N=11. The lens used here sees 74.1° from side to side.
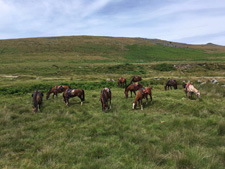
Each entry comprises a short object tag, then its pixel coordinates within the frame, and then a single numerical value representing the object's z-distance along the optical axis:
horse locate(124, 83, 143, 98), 14.25
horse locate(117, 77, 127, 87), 20.11
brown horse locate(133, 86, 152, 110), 11.21
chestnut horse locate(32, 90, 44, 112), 11.02
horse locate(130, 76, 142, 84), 21.73
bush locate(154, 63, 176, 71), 36.76
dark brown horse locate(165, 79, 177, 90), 17.98
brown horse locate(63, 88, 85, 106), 12.78
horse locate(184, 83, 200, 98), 12.44
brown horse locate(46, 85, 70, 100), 14.99
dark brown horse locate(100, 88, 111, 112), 10.90
